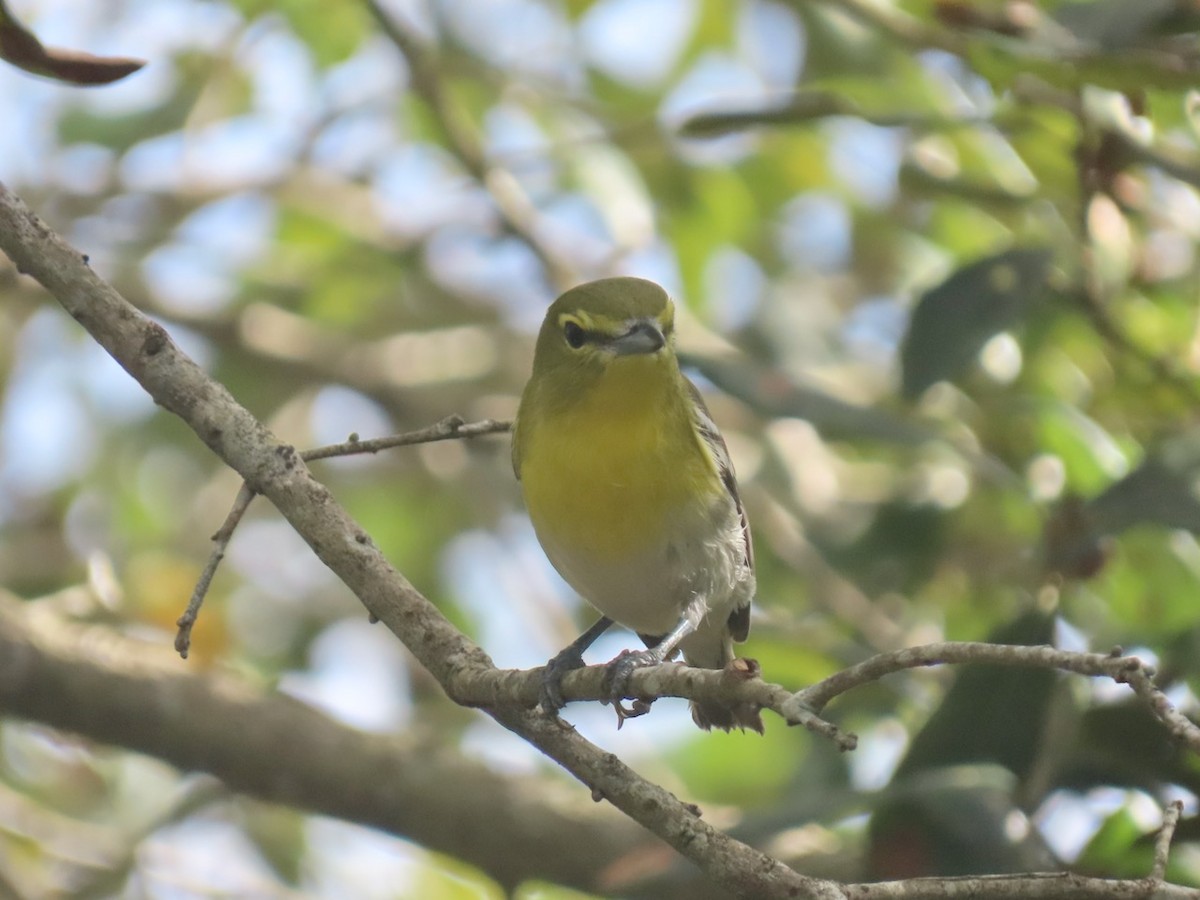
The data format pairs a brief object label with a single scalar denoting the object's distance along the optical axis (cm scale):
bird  704
